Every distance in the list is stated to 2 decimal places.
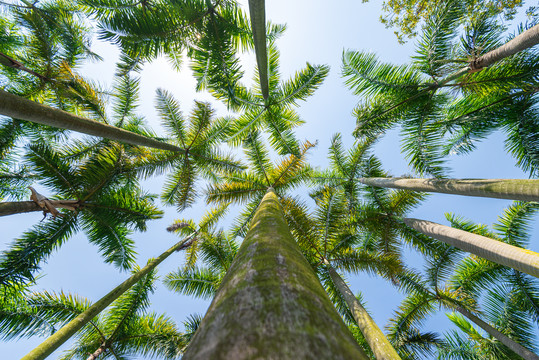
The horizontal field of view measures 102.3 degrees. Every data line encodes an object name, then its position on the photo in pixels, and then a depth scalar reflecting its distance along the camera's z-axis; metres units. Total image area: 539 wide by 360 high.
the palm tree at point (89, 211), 5.12
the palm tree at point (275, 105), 7.50
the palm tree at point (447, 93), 5.73
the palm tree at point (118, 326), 6.10
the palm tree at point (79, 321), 3.88
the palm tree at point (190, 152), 7.41
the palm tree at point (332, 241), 6.84
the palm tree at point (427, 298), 7.52
